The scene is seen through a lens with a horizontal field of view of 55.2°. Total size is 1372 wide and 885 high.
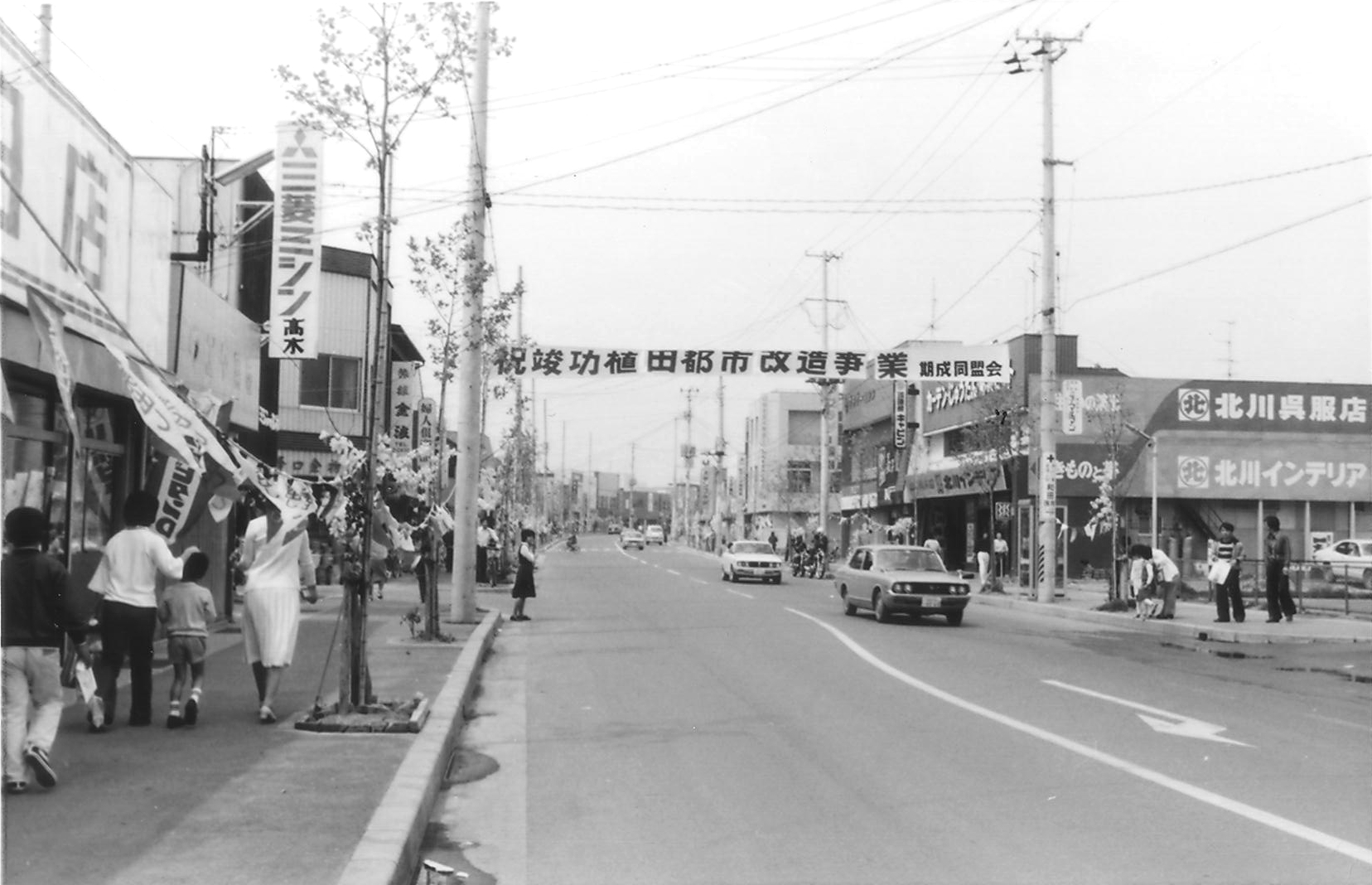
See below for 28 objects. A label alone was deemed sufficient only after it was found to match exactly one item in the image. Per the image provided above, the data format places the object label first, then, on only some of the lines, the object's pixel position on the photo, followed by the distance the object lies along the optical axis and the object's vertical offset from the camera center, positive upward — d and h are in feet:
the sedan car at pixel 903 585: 78.84 -4.09
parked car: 99.14 -2.91
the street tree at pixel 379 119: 34.63 +10.60
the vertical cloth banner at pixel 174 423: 28.22 +1.76
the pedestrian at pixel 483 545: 110.32 -3.21
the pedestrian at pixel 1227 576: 78.89 -3.12
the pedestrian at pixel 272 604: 34.14 -2.61
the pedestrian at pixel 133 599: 31.86 -2.36
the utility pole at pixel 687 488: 374.63 +7.76
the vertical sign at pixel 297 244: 69.46 +14.20
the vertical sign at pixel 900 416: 188.85 +14.69
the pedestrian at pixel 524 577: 76.84 -4.00
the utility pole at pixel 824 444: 179.41 +9.99
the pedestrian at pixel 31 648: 24.54 -2.81
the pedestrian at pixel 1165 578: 83.87 -3.54
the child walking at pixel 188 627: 32.96 -3.17
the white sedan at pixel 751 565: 142.00 -5.50
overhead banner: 99.14 +11.84
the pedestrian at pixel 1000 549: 123.83 -2.80
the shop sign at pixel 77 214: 32.53 +8.37
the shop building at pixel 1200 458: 147.13 +7.44
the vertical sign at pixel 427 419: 129.90 +9.04
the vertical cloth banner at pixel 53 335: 23.76 +3.12
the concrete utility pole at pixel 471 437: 68.08 +3.89
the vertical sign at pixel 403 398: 123.24 +11.15
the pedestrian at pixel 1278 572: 77.15 -2.77
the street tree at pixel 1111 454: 99.41 +5.97
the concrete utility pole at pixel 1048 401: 101.09 +9.24
